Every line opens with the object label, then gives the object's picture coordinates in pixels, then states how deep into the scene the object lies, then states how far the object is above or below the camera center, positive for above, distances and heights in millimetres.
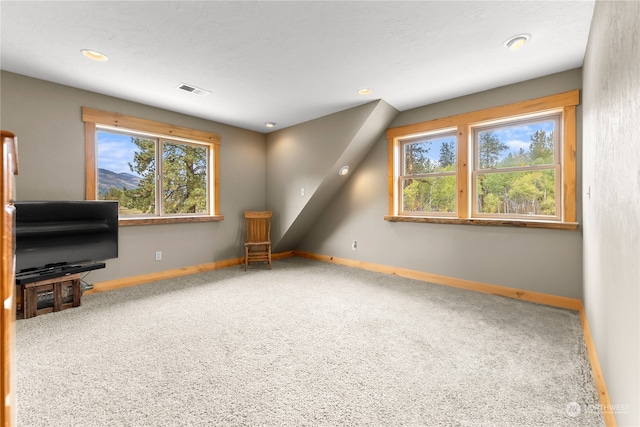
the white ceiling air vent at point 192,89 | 3090 +1411
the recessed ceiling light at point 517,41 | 2184 +1367
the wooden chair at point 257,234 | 4523 -333
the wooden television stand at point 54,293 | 2557 -749
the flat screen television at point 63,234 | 2611 -192
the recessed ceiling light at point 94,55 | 2378 +1380
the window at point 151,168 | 3416 +635
